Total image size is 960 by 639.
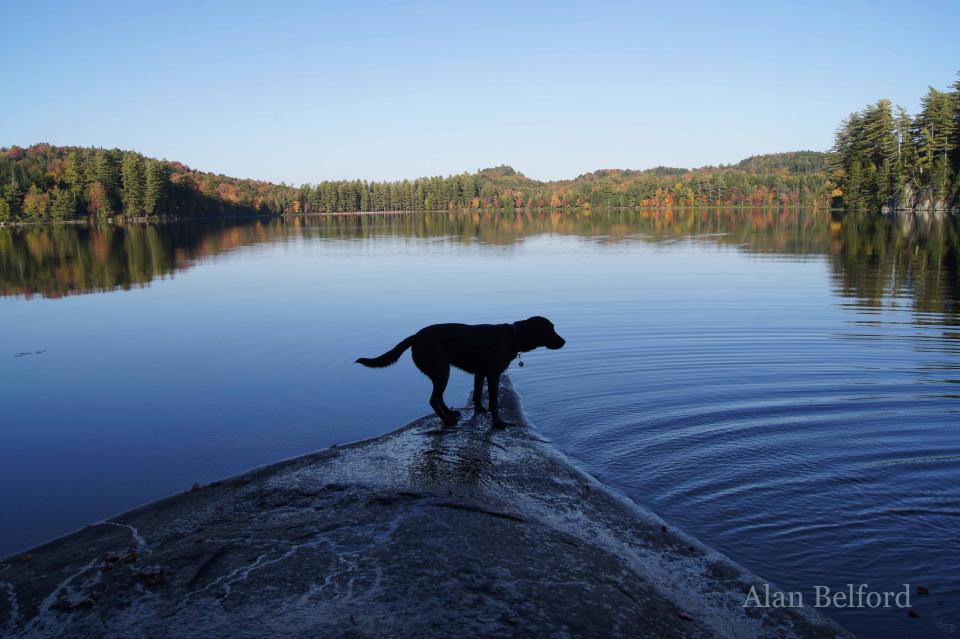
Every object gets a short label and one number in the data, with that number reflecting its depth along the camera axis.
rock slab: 4.58
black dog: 8.84
